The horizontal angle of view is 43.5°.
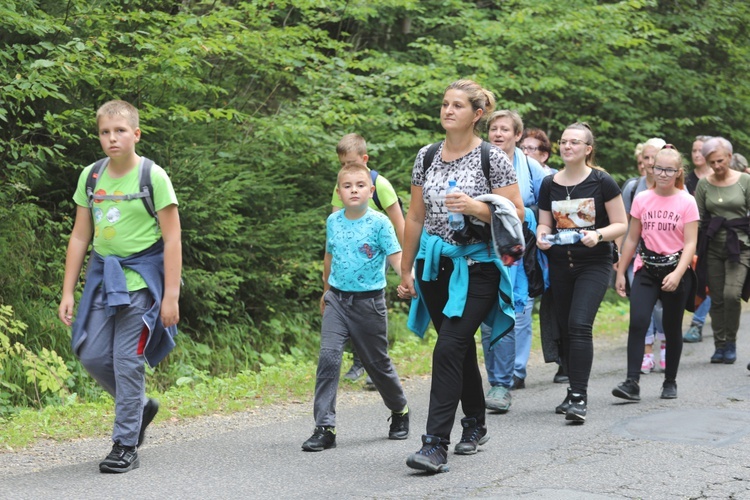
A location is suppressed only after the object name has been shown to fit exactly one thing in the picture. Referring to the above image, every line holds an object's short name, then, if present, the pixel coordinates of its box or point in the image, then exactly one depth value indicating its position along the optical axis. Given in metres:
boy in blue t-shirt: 5.95
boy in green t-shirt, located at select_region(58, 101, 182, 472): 5.23
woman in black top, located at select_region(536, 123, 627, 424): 6.80
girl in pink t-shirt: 7.50
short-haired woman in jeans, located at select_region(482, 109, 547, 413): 7.24
